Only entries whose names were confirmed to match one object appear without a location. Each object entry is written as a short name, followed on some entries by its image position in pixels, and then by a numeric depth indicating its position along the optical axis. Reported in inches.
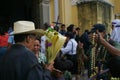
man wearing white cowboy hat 81.1
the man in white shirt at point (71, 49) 223.2
